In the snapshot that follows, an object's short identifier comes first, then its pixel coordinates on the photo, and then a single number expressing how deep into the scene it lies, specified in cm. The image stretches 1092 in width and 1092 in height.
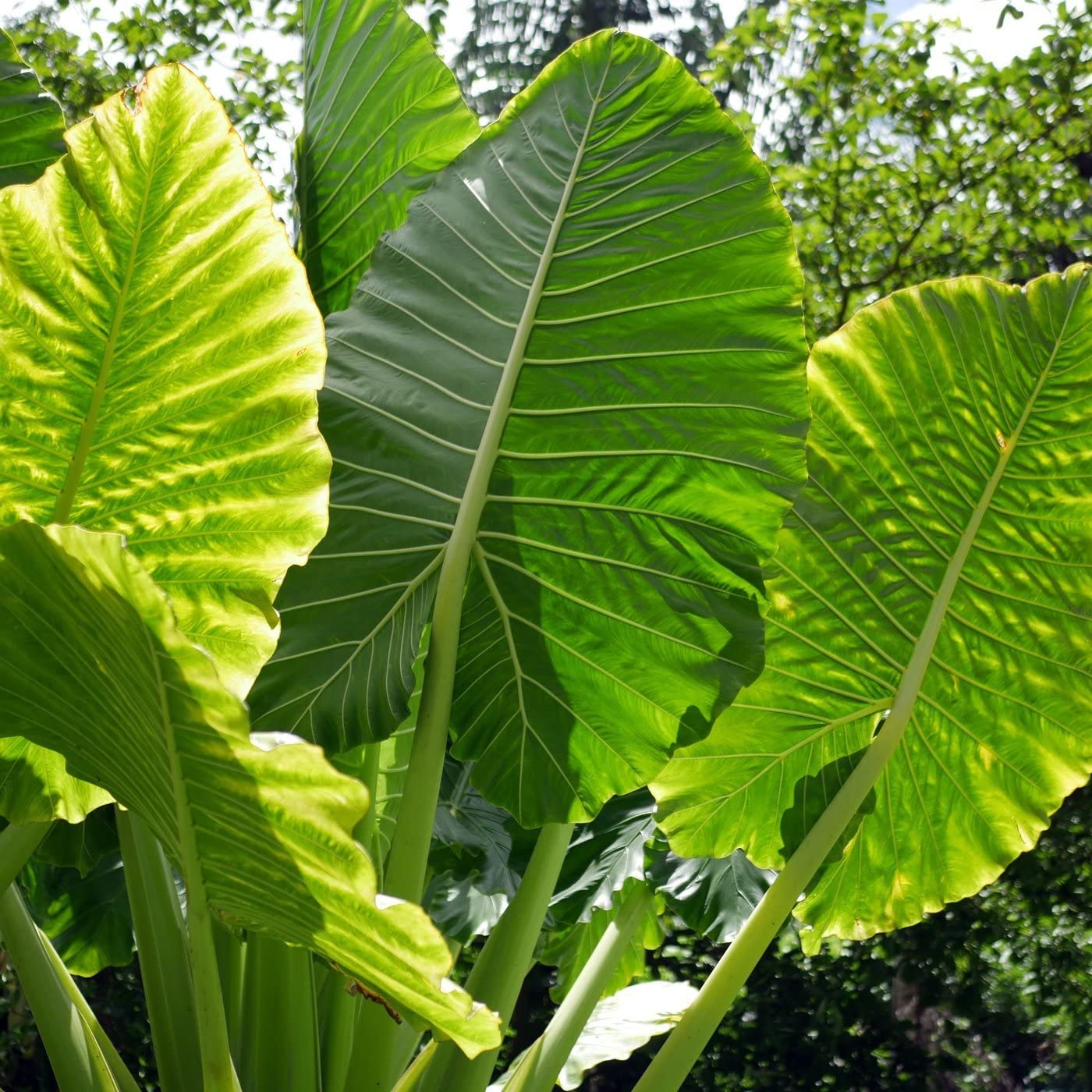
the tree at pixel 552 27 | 1007
